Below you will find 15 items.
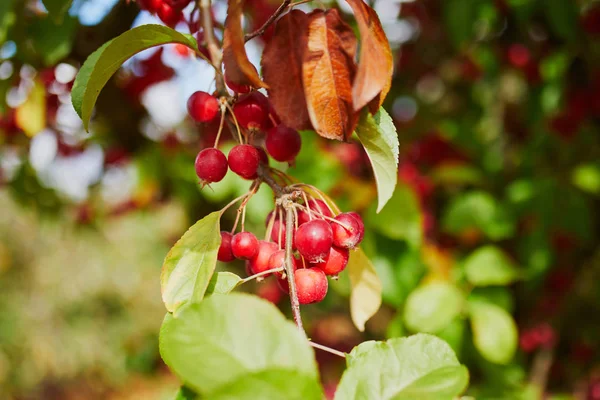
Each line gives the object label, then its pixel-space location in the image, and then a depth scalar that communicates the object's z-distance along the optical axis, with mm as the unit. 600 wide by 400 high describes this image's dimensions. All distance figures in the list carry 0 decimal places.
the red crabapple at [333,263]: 385
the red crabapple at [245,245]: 387
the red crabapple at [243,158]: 389
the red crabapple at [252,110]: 393
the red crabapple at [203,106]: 400
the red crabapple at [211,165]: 391
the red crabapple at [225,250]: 396
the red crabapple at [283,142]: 395
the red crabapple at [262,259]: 389
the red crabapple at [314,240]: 371
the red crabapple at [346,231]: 383
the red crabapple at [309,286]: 374
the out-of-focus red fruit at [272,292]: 967
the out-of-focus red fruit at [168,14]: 428
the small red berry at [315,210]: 393
